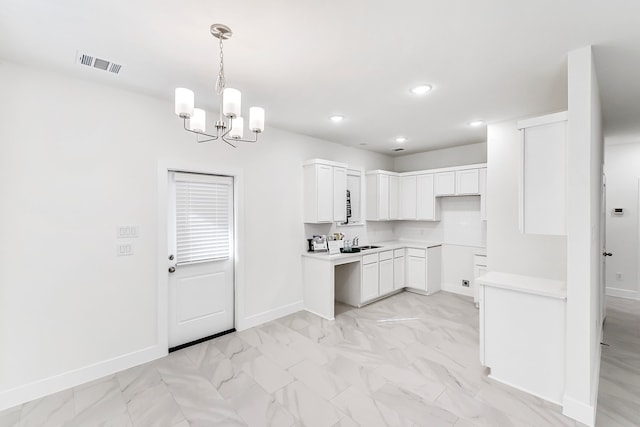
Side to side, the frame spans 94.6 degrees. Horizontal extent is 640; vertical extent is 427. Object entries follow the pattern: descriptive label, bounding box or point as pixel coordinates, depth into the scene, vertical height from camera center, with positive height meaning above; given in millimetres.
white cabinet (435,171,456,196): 5066 +491
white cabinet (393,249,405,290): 5086 -999
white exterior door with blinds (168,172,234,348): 3262 -517
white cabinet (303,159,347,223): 4305 +327
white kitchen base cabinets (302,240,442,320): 4145 -996
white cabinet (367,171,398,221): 5391 +304
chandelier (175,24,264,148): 1715 +647
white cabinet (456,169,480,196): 4809 +486
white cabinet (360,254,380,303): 4492 -1045
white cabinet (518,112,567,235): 2268 +289
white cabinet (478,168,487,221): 4691 +301
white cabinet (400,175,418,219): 5594 +293
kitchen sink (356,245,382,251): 5243 -636
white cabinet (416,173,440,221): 5344 +197
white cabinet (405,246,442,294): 5090 -1014
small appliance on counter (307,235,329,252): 4416 -487
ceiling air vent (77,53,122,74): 2260 +1184
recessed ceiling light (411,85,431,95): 2791 +1178
